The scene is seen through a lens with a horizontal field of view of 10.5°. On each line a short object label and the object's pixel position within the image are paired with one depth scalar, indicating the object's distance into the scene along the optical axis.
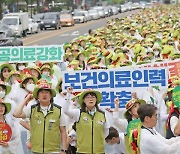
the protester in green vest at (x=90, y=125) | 12.09
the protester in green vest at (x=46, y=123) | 12.11
